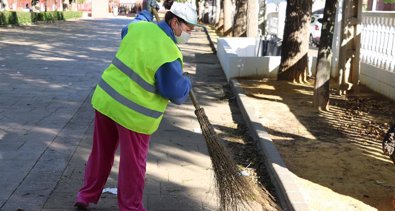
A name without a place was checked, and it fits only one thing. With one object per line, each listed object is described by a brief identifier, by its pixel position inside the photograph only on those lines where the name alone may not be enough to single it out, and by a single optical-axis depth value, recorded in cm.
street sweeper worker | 307
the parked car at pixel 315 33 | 2055
